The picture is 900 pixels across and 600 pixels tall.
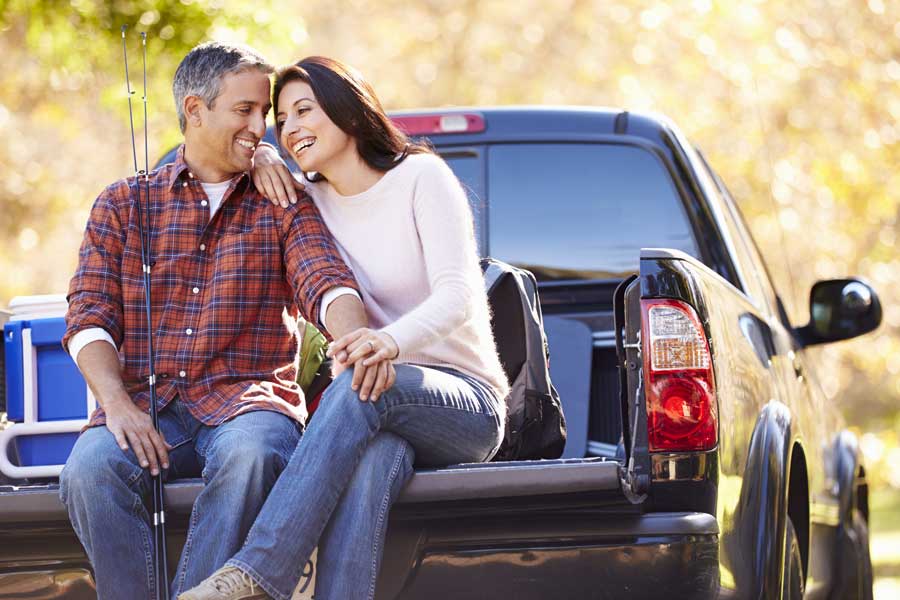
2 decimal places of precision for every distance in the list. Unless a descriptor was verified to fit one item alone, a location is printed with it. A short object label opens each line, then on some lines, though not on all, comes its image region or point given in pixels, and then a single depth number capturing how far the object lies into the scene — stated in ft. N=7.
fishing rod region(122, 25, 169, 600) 20.01
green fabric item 25.94
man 21.22
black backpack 23.73
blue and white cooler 24.17
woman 19.47
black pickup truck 19.45
